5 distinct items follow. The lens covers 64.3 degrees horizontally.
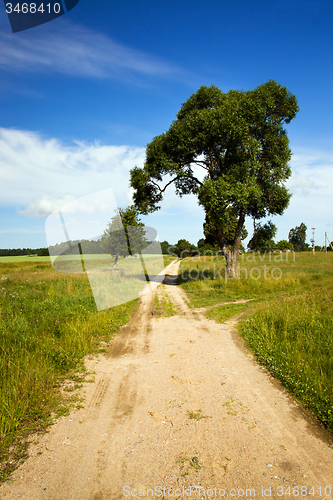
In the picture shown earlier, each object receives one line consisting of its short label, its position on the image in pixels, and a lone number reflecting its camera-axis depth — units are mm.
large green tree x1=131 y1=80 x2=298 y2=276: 15383
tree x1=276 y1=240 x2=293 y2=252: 84556
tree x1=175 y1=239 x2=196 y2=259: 71875
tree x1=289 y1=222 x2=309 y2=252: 112069
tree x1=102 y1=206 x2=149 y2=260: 23641
